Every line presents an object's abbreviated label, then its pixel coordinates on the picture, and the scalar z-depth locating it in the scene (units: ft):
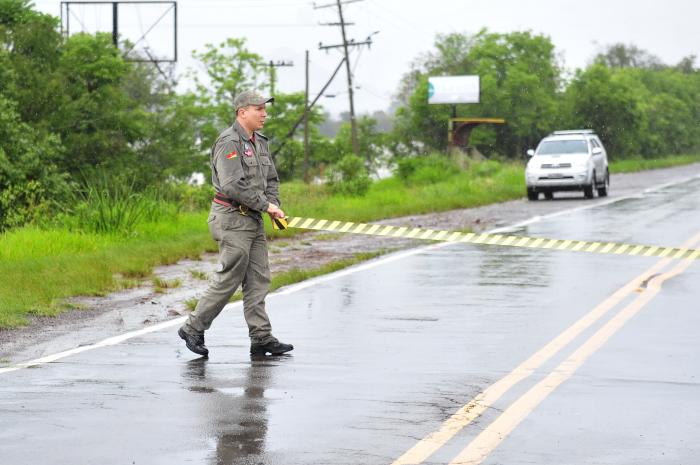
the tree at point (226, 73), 337.31
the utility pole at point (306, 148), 247.29
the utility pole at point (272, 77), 331.08
